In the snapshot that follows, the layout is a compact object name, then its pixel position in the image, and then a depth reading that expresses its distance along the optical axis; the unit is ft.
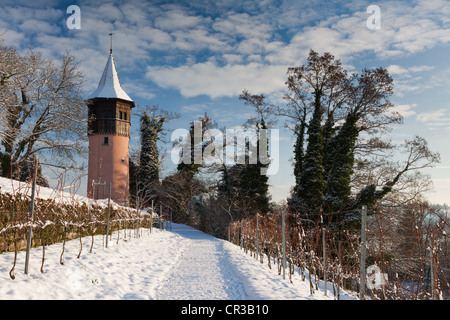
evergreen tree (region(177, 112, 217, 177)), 96.94
